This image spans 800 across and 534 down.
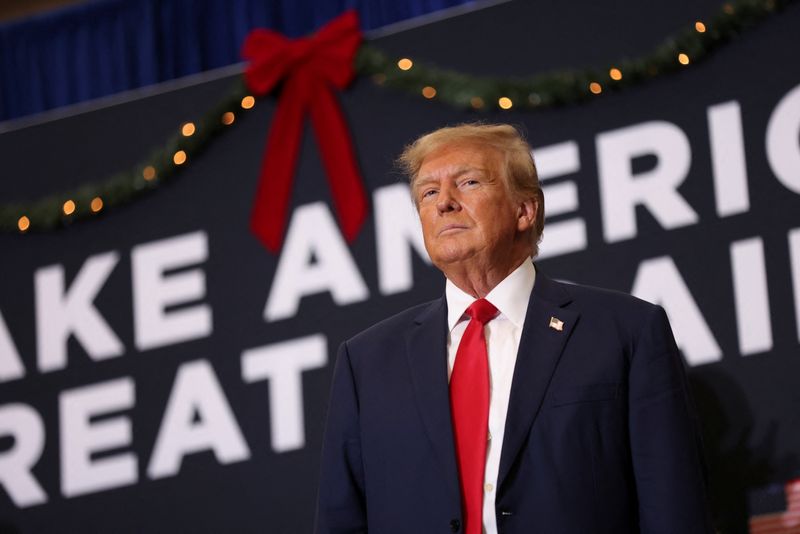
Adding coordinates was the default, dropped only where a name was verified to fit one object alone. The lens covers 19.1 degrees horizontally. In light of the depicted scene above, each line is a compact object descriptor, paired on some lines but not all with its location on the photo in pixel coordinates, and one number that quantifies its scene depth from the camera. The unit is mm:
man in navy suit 4155
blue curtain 8513
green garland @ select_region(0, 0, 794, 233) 6586
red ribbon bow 7526
